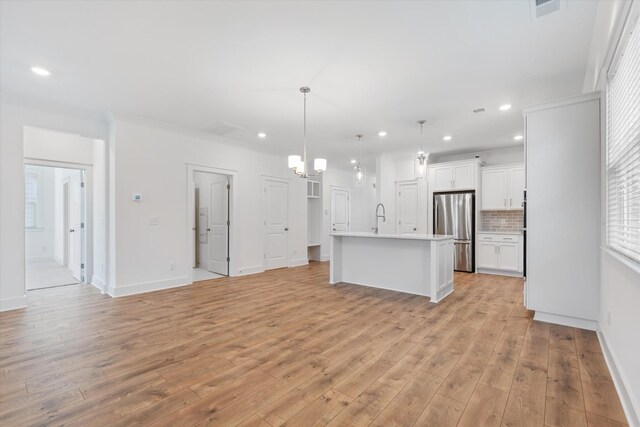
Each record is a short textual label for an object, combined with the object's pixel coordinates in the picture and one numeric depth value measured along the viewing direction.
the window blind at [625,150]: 1.84
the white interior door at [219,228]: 6.26
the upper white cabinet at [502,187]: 6.11
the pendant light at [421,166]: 4.47
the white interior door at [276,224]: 6.81
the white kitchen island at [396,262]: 4.29
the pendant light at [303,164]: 3.71
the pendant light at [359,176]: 4.95
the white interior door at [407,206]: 7.31
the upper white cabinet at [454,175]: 6.48
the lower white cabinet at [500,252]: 5.91
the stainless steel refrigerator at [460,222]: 6.41
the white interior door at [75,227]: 5.77
